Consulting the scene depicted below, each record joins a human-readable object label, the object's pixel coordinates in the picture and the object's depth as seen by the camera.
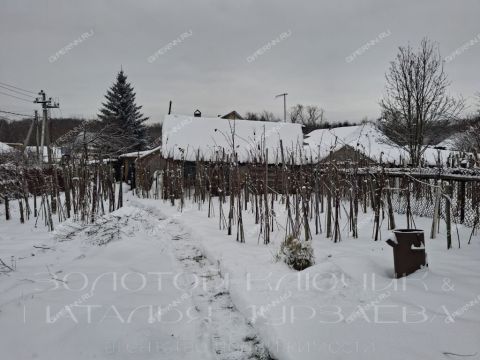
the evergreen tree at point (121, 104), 30.61
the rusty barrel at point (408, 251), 3.03
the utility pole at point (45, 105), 22.86
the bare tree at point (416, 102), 13.46
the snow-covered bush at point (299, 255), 3.68
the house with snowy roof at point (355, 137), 15.05
